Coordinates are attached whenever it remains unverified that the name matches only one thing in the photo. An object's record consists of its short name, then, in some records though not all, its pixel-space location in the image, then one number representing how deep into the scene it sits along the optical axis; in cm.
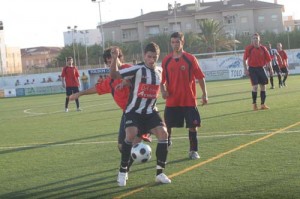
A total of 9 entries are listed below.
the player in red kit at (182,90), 841
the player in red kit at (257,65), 1487
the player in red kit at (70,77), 2033
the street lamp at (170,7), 9288
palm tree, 7250
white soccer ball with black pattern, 753
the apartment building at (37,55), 13350
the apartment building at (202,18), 8725
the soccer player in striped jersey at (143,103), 700
